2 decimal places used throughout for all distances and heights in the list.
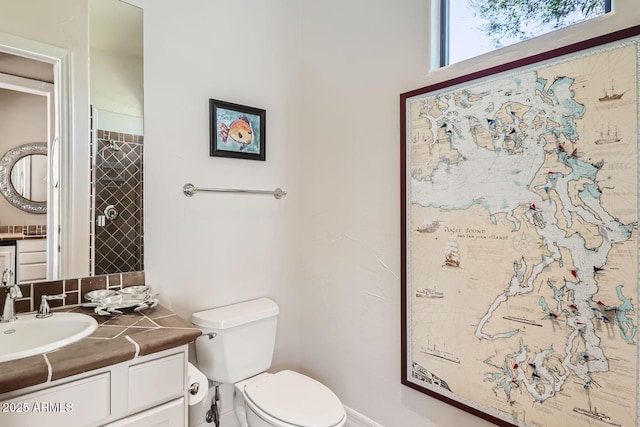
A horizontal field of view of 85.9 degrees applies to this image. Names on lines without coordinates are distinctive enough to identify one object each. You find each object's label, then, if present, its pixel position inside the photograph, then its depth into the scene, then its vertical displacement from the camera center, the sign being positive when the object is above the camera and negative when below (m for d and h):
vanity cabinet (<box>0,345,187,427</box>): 0.85 -0.50
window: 1.17 +0.73
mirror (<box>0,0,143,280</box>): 1.28 +0.46
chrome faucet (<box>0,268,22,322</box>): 1.16 -0.30
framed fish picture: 1.74 +0.44
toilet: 1.37 -0.76
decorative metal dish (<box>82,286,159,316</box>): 1.29 -0.34
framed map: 1.03 -0.09
